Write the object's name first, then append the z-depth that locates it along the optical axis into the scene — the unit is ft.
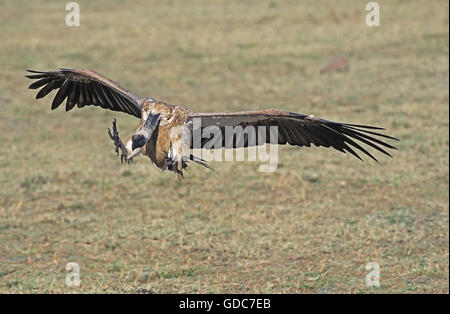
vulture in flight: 36.04
